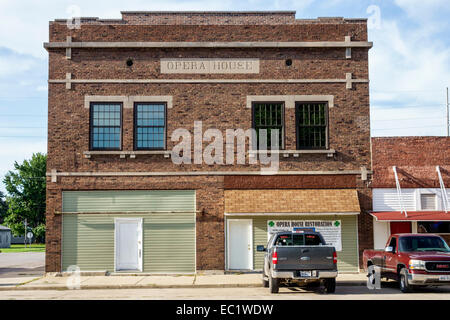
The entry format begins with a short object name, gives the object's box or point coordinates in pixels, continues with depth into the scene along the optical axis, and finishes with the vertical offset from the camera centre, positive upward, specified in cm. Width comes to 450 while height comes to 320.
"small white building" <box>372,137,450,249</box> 2072 +88
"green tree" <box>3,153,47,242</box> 7644 +242
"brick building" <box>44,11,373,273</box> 2056 +291
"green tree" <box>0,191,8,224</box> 10531 +74
